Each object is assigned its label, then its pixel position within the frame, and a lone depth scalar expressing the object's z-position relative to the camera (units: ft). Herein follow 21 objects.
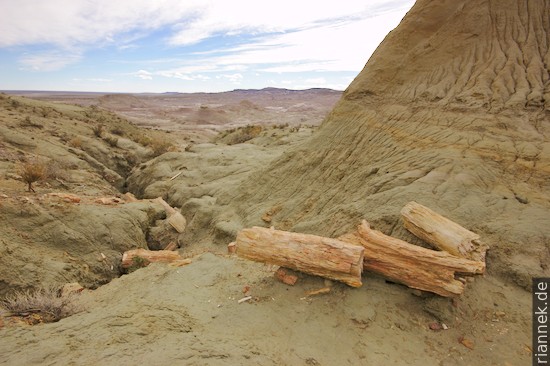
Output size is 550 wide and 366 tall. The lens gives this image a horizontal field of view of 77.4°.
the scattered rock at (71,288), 21.77
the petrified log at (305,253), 15.46
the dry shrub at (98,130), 72.59
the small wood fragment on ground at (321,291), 16.12
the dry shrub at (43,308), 17.12
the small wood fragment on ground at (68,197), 31.60
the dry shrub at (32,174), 32.78
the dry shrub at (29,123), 59.58
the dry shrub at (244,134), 82.07
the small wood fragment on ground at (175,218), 38.32
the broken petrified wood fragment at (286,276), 17.03
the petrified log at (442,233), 15.57
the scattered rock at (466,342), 13.45
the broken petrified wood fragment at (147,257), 27.94
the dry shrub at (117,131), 82.22
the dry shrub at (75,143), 59.76
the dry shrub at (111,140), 70.79
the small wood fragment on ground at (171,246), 35.63
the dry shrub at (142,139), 80.42
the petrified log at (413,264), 14.30
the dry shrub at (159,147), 73.36
